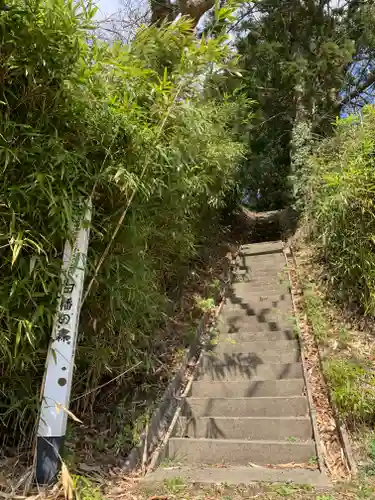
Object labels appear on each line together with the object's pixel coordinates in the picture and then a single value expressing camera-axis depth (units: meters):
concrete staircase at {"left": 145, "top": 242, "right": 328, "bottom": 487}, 3.07
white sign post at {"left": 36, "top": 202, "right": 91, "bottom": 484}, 2.31
